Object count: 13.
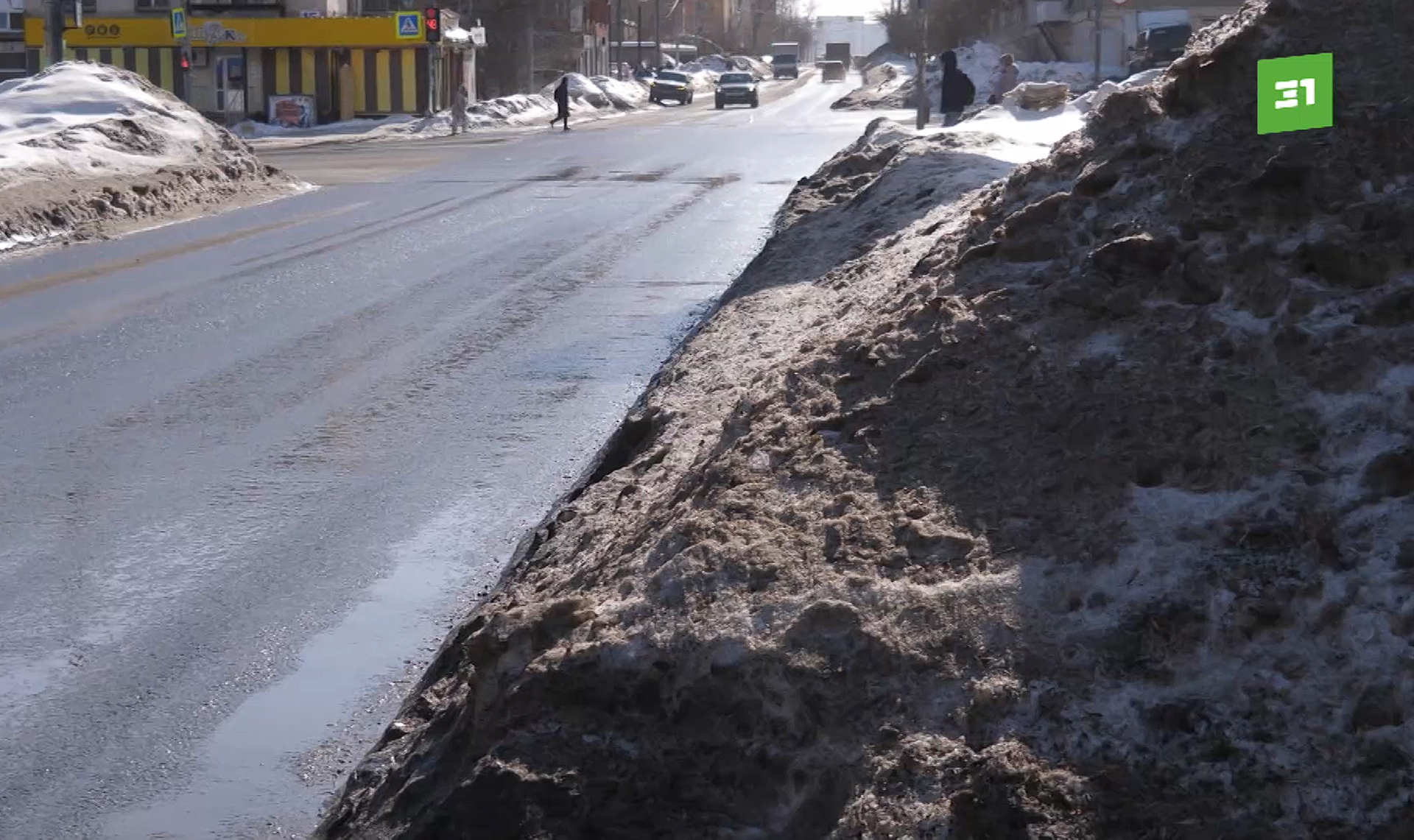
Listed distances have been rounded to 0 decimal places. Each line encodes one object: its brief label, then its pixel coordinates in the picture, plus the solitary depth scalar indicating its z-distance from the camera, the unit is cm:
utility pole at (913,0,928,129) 2980
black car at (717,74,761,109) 7006
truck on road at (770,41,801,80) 11712
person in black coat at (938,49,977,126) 2770
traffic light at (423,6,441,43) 4706
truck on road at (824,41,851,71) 13050
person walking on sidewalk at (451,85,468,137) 4975
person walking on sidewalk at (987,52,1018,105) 2925
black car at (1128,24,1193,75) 4206
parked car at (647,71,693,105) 7738
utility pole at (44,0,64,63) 3254
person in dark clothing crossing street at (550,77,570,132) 5159
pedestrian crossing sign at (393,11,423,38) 5212
